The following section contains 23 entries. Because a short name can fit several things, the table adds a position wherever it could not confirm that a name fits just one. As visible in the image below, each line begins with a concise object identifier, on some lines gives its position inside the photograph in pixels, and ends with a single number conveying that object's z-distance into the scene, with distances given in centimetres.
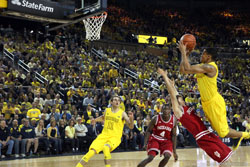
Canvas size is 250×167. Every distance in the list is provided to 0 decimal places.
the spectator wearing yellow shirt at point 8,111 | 1242
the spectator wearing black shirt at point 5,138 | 1144
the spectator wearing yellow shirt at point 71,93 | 1490
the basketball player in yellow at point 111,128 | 754
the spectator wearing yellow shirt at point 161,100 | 1682
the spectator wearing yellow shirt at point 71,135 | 1298
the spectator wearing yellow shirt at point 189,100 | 1852
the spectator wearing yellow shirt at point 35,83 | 1463
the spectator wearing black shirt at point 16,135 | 1172
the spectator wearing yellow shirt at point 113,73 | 1836
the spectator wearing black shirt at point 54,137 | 1248
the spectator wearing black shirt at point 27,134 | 1185
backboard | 1298
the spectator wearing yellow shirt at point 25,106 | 1288
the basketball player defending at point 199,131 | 556
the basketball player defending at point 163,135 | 751
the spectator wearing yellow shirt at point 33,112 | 1277
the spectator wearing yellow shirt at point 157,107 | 1601
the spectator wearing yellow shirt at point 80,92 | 1542
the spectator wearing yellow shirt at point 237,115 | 1831
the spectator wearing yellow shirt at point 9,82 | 1380
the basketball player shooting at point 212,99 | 542
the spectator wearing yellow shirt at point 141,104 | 1625
